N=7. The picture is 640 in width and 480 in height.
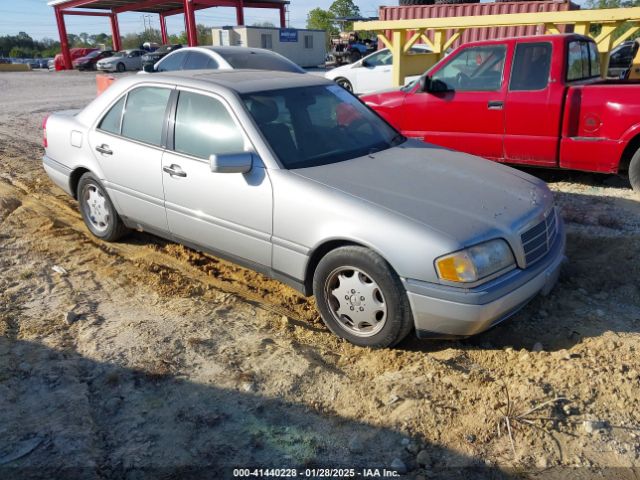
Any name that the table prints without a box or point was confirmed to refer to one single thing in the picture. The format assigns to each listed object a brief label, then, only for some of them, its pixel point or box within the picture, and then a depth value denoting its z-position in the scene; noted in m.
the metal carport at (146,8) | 33.88
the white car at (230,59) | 9.72
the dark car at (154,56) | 30.25
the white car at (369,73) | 14.93
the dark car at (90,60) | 36.47
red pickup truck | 6.03
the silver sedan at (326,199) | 3.20
